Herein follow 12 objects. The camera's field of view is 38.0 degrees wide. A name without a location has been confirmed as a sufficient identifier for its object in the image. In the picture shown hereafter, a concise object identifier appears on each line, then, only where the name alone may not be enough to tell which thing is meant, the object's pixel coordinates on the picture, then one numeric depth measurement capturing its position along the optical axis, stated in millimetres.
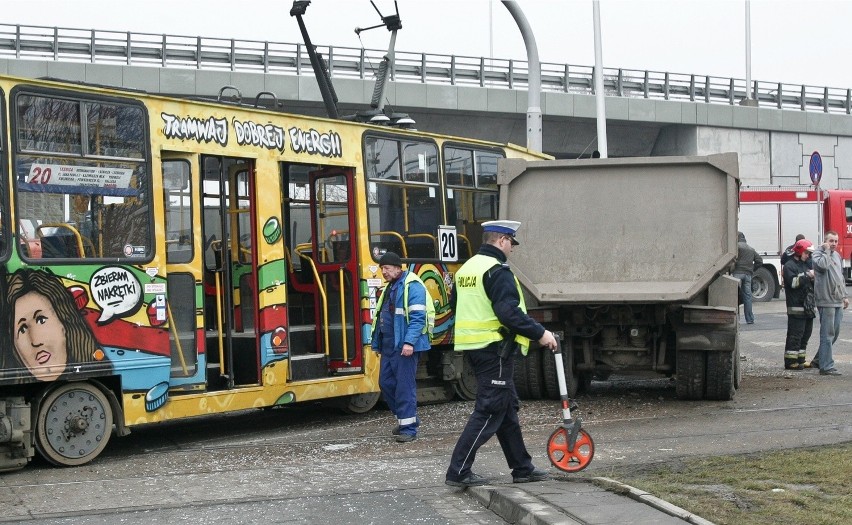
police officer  8164
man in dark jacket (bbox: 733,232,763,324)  21391
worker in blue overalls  10844
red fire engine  31469
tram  9469
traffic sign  23766
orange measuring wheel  8383
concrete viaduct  29906
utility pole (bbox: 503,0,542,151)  16984
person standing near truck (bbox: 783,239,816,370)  15781
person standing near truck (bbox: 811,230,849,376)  15349
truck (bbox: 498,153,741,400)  12461
